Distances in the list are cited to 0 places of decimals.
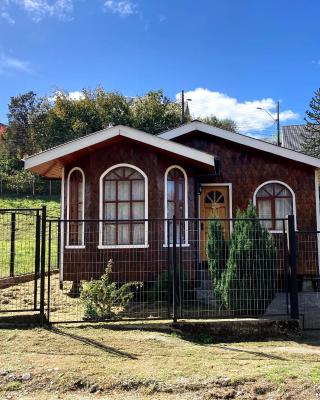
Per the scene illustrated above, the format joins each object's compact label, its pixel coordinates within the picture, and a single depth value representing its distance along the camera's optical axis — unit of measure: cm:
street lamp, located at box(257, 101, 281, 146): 3734
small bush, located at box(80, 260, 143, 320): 805
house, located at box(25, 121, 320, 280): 1013
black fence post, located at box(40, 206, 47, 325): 773
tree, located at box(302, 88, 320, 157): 3453
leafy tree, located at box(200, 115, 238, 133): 4656
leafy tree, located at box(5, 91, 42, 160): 3772
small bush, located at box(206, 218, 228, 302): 874
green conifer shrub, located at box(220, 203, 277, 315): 825
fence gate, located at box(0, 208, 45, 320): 790
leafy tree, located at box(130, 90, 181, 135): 3488
